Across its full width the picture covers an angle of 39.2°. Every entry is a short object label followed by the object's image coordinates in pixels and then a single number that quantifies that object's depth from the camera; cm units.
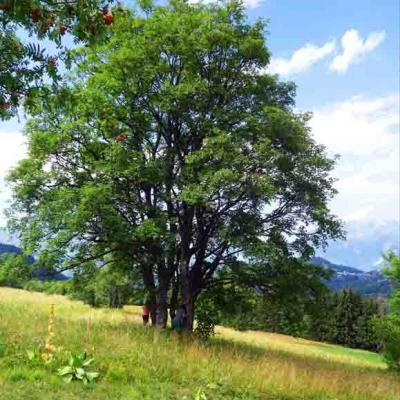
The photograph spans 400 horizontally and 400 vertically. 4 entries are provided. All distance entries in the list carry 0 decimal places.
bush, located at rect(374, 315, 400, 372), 3141
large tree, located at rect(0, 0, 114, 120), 504
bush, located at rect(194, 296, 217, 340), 2370
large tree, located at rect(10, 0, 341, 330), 2070
